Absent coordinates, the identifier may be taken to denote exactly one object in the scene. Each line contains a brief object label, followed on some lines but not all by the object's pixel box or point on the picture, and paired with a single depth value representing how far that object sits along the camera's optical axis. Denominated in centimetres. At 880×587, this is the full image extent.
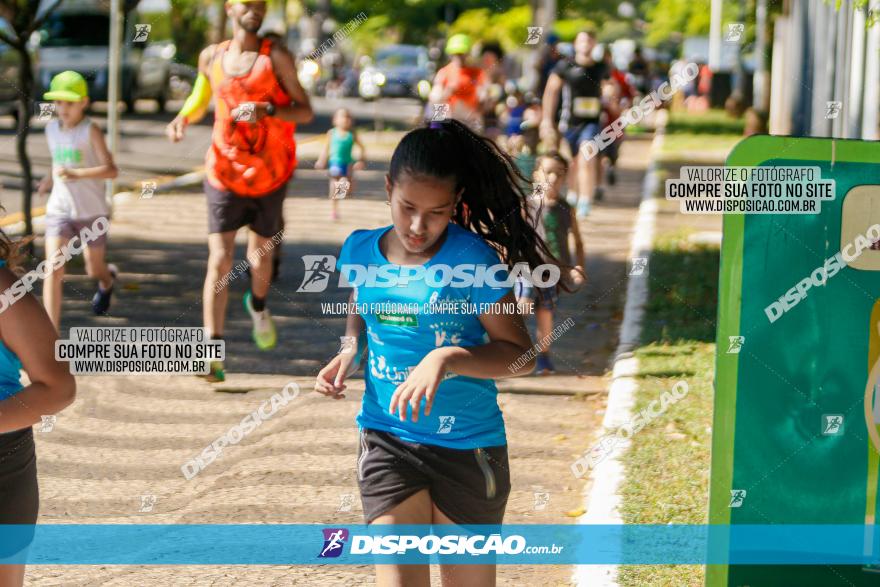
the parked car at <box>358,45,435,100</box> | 4420
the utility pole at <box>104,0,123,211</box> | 1372
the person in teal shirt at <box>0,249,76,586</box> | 303
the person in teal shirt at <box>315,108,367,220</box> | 1407
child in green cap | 890
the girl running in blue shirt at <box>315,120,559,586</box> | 348
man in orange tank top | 784
